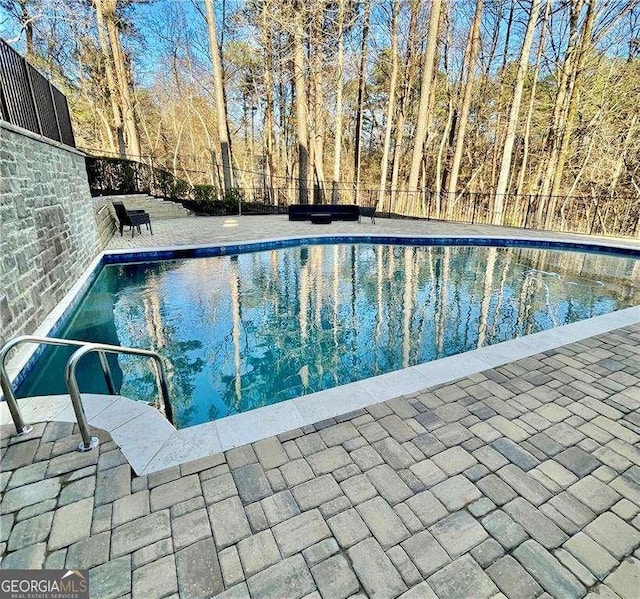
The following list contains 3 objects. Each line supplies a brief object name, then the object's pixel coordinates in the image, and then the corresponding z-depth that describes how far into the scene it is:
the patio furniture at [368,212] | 11.80
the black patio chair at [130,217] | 8.87
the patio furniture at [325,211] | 12.23
